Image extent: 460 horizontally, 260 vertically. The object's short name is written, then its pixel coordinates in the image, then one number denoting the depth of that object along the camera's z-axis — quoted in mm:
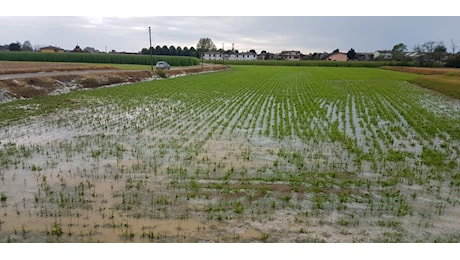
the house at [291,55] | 128525
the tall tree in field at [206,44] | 123262
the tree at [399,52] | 80838
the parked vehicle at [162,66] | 41794
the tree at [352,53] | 113000
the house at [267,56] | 131588
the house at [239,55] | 122688
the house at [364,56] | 121688
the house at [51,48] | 104569
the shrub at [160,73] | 35844
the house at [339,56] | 117938
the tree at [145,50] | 109500
